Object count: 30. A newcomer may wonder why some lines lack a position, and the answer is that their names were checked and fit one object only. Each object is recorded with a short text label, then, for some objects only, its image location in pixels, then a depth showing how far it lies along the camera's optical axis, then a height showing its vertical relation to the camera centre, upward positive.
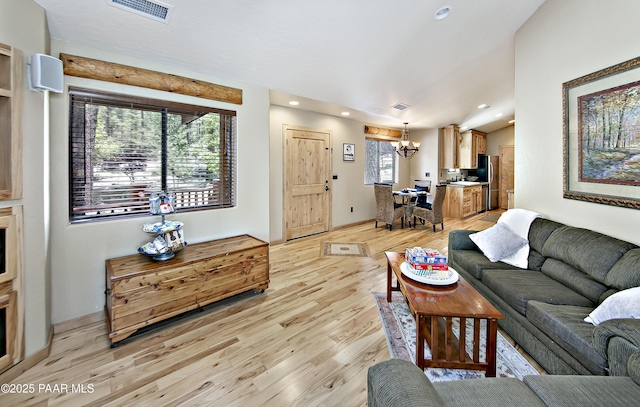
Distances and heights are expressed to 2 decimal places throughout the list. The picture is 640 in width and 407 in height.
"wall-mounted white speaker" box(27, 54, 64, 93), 1.69 +0.82
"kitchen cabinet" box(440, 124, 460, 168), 6.93 +1.43
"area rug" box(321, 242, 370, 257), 4.11 -0.74
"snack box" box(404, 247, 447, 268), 2.07 -0.43
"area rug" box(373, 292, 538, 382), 1.71 -1.04
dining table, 5.86 +0.16
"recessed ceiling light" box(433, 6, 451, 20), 2.54 +1.79
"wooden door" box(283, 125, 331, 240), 4.79 +0.39
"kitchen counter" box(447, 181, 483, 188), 6.96 +0.46
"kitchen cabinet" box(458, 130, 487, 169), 7.55 +1.44
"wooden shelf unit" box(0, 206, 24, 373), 1.60 -0.50
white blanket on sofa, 2.46 -0.24
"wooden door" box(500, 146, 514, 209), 8.26 +0.94
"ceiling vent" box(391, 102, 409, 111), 4.88 +1.75
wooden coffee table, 1.60 -0.67
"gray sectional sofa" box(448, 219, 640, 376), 1.34 -0.63
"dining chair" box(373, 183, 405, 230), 5.58 -0.08
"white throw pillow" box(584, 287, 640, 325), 1.38 -0.55
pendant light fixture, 5.98 +1.29
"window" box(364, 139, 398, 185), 6.59 +1.00
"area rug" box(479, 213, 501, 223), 6.88 -0.42
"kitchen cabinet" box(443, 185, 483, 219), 6.95 +0.00
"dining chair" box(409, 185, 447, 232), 5.59 -0.19
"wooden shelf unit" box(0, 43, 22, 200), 1.60 +0.50
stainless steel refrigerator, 8.12 +0.79
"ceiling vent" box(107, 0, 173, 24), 1.91 +1.41
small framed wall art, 5.74 +1.08
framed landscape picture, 1.92 +0.51
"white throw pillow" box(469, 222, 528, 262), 2.54 -0.39
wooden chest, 1.98 -0.64
